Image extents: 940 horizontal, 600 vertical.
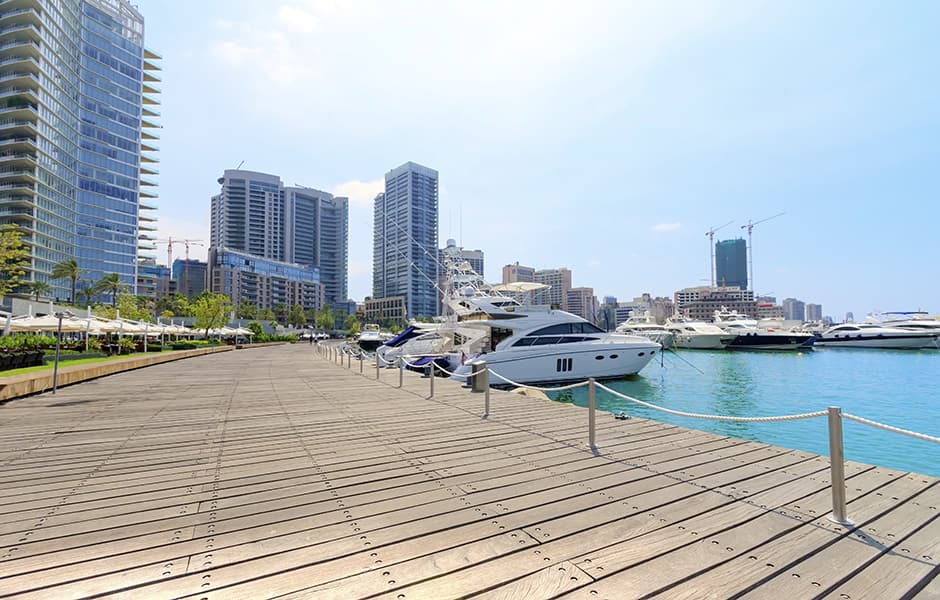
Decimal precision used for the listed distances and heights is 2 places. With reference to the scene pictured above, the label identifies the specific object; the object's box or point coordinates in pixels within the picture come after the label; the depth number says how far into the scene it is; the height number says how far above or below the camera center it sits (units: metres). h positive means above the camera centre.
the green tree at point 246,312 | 104.12 +0.37
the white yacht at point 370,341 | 51.53 -3.17
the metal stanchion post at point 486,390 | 7.81 -1.40
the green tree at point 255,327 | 72.93 -2.35
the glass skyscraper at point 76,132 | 66.31 +31.80
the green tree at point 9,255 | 16.19 +2.09
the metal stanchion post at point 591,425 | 5.63 -1.40
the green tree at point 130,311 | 39.12 +0.22
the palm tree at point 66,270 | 64.56 +6.38
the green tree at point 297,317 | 123.12 -0.93
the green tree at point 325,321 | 117.31 -1.92
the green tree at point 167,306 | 92.49 +1.59
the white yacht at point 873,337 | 55.91 -2.97
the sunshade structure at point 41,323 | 19.97 -0.48
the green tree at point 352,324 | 122.90 -2.96
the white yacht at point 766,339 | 53.56 -3.02
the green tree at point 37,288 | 58.97 +3.46
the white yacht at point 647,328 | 52.47 -1.95
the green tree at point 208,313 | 49.41 +0.05
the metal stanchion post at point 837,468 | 3.43 -1.20
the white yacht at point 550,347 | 21.50 -1.70
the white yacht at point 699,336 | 57.56 -2.79
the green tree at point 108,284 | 75.88 +5.05
